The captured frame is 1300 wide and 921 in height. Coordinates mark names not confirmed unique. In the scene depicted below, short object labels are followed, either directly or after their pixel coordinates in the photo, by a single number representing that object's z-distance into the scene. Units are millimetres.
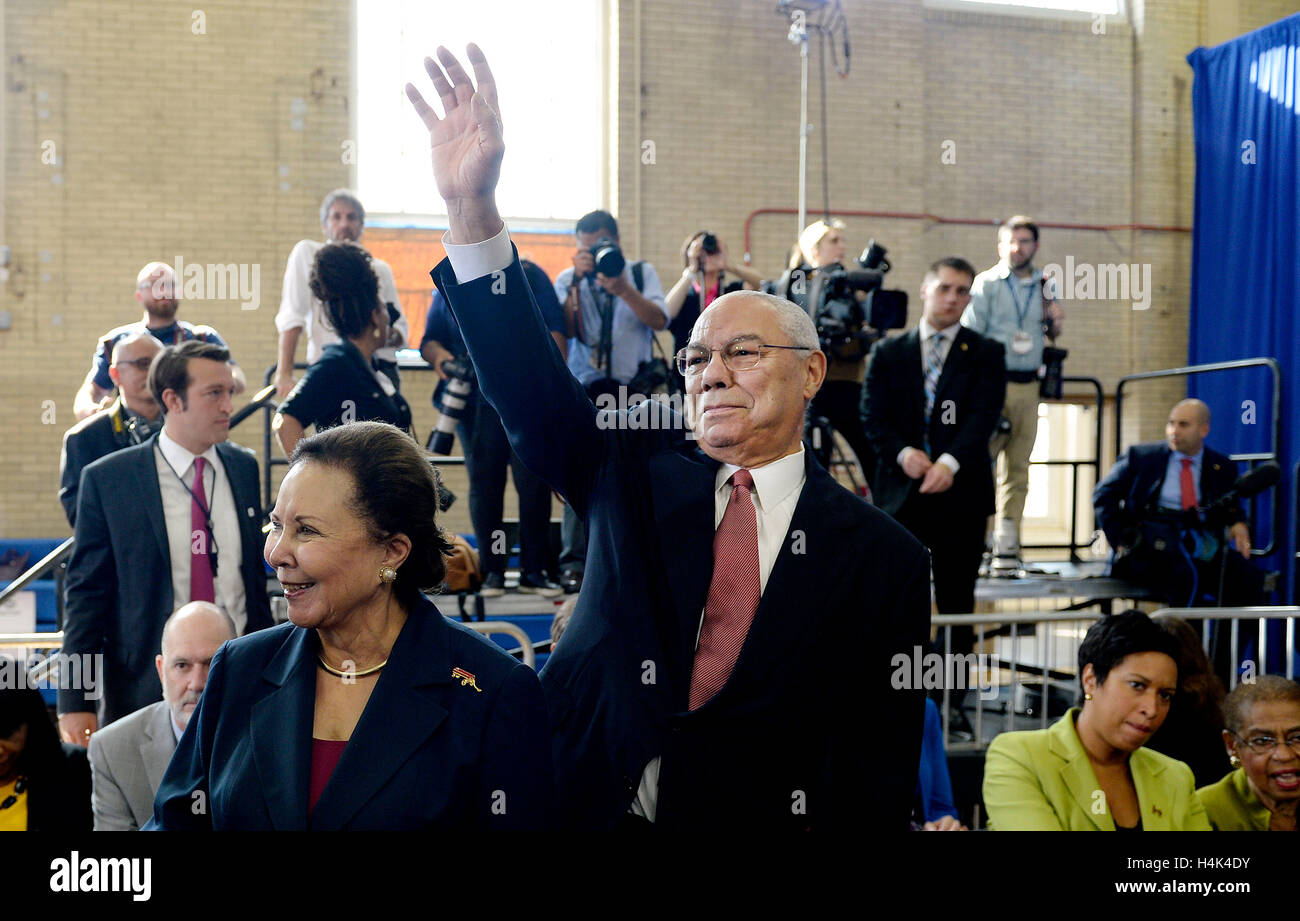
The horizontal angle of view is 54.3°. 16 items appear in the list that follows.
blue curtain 9609
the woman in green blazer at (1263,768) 3318
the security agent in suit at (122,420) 4332
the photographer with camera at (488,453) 4949
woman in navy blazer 1702
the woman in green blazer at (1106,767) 3045
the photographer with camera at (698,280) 5754
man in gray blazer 2910
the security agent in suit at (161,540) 3363
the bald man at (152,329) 5133
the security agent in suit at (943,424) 4883
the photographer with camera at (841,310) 5426
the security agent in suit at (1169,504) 6508
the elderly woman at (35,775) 2953
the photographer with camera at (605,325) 5316
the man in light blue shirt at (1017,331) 6855
